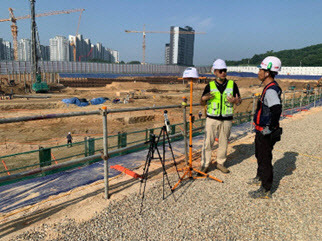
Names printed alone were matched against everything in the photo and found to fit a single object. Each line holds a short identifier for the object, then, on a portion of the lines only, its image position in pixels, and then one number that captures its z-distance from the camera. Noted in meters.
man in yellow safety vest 4.61
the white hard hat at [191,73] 4.32
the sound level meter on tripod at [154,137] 4.11
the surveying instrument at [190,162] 4.33
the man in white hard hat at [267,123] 3.81
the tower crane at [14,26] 89.56
